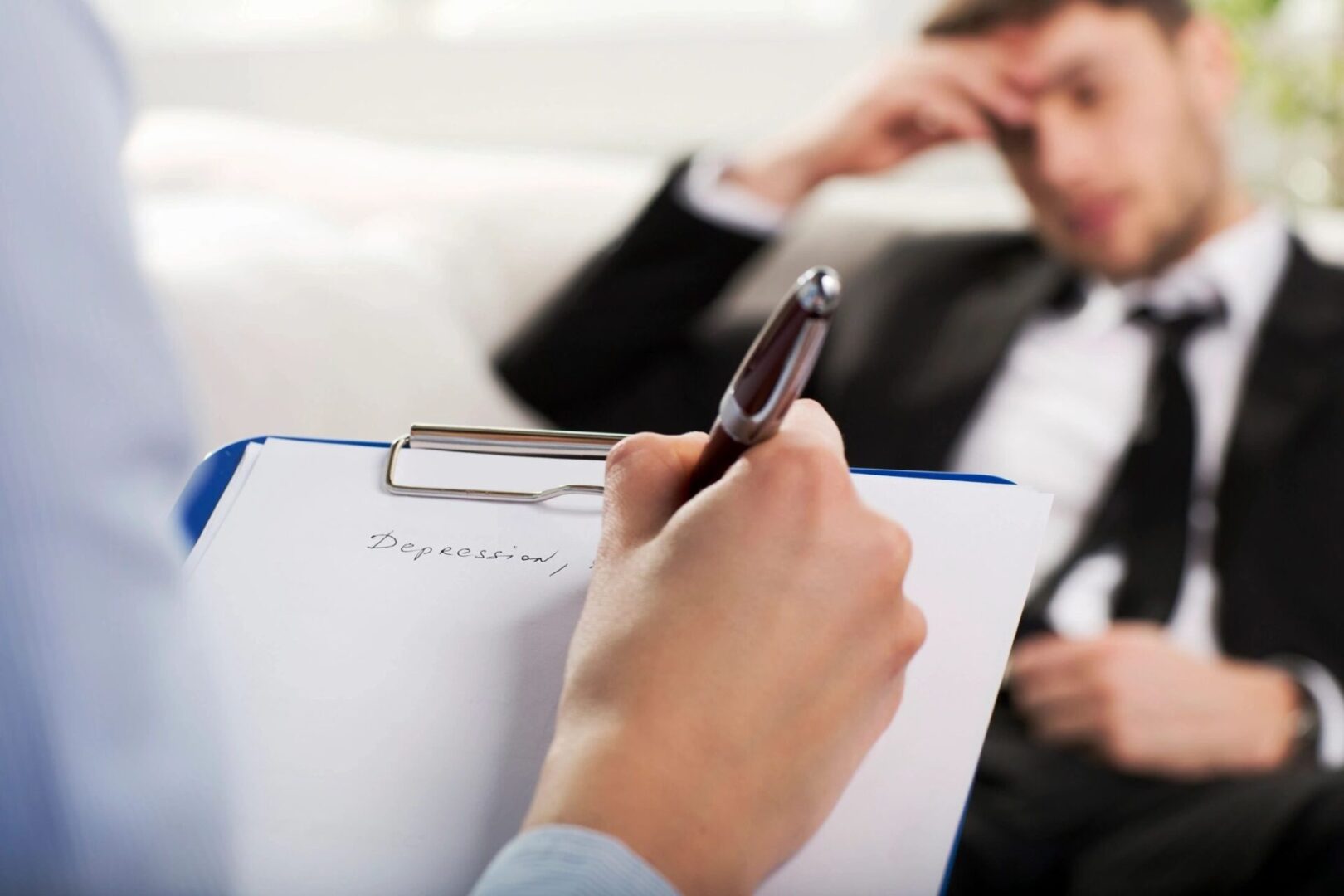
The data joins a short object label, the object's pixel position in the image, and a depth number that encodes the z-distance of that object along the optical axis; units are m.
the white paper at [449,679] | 0.90
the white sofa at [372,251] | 1.51
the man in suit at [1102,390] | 1.52
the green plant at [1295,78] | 1.93
